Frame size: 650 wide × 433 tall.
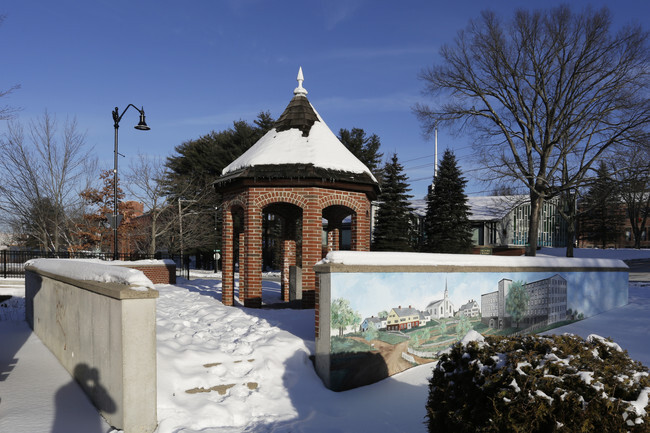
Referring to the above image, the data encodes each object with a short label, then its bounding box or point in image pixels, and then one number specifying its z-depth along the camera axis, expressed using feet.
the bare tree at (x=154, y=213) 94.89
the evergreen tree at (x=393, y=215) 114.52
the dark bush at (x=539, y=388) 9.42
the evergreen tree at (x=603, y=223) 177.27
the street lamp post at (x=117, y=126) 53.11
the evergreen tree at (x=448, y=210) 118.52
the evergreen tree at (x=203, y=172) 110.01
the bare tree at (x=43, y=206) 79.77
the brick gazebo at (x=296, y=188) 35.27
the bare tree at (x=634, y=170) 72.95
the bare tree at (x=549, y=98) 74.74
